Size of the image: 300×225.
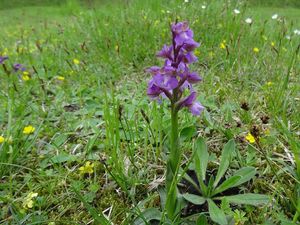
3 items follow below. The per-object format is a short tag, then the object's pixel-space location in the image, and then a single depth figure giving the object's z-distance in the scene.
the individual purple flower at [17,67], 0.47
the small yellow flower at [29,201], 0.24
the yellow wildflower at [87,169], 0.27
